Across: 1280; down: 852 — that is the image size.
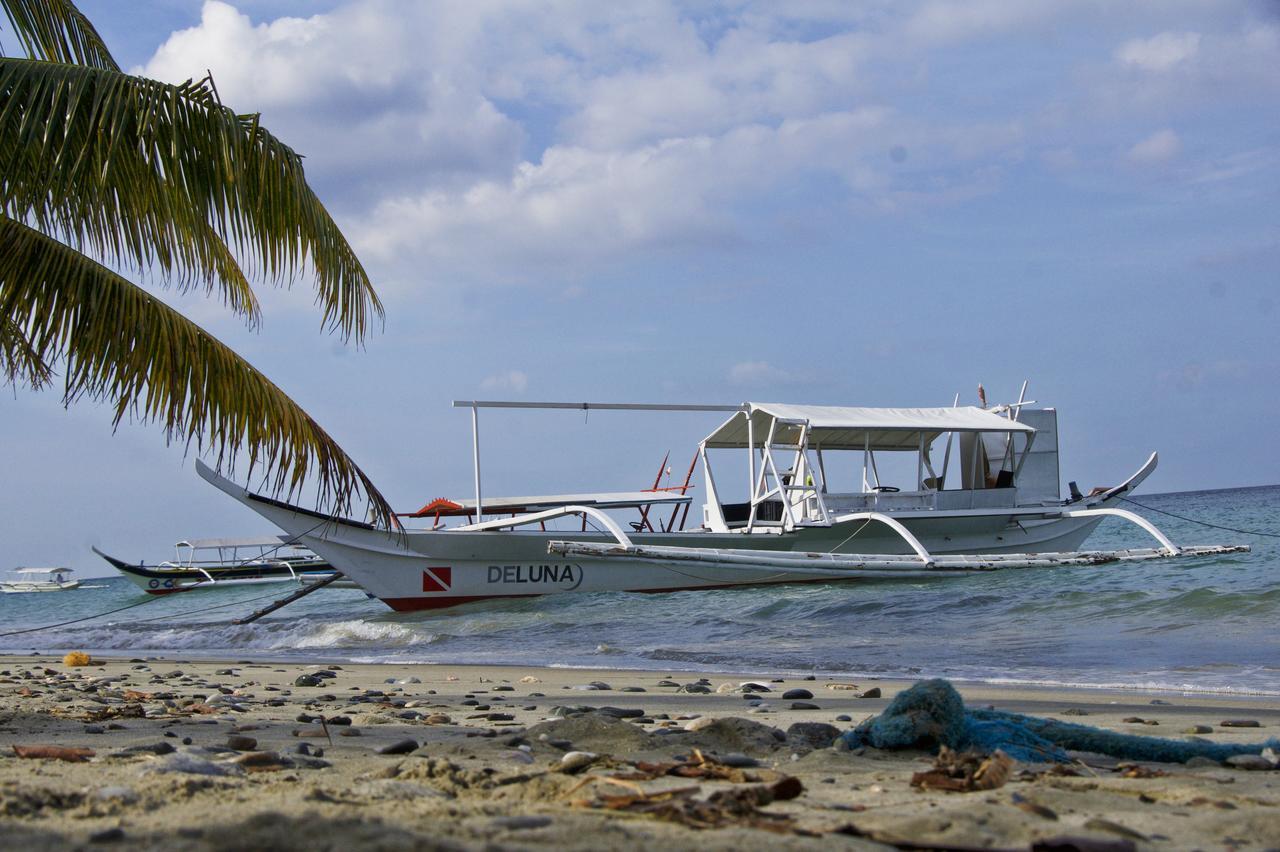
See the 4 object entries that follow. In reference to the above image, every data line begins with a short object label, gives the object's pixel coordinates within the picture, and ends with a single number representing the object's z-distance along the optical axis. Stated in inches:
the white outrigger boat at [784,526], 674.8
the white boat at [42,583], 2691.9
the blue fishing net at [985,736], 157.9
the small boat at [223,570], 1373.0
